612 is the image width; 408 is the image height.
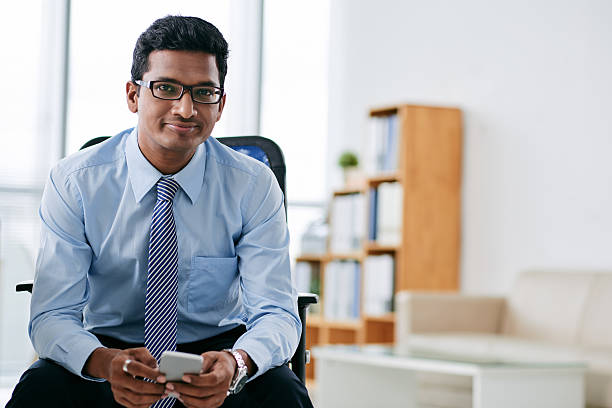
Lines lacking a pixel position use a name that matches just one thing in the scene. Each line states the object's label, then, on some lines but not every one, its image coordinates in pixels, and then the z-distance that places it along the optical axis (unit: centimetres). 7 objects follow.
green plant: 566
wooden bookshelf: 493
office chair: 208
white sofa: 395
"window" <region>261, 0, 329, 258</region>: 604
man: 174
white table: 331
